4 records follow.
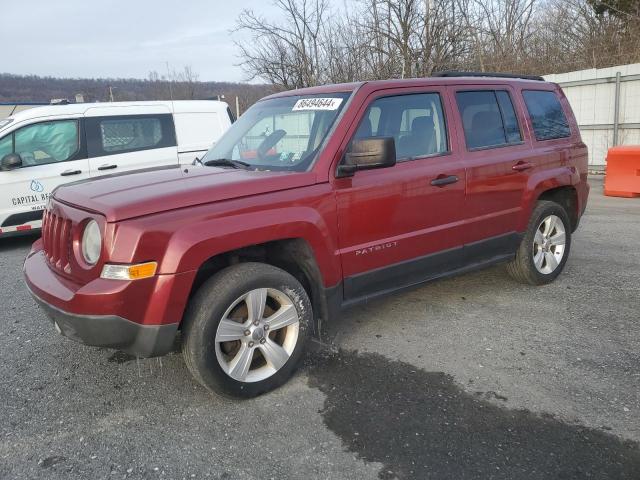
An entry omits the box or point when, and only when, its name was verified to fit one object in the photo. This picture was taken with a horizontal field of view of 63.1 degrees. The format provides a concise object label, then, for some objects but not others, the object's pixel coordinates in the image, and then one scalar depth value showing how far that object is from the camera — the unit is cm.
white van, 705
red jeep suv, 271
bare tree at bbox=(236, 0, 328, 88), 2053
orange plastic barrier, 951
